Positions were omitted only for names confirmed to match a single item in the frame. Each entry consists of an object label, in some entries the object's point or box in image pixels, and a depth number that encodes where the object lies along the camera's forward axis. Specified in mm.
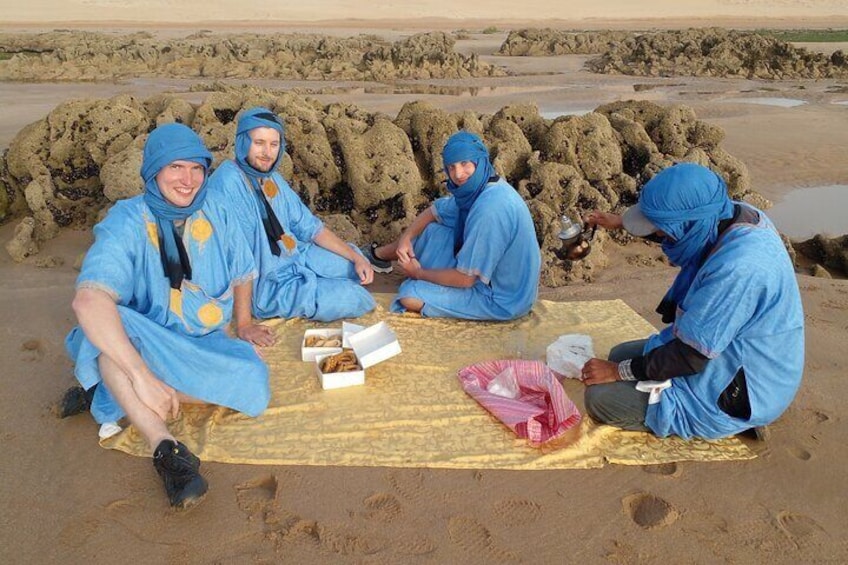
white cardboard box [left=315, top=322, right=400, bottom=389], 3619
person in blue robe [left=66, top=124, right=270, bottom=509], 2893
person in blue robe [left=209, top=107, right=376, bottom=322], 4176
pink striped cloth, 3260
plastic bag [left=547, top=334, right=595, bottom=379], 3771
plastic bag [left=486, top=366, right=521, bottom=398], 3531
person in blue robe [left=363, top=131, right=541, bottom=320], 4129
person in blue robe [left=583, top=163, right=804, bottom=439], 2734
